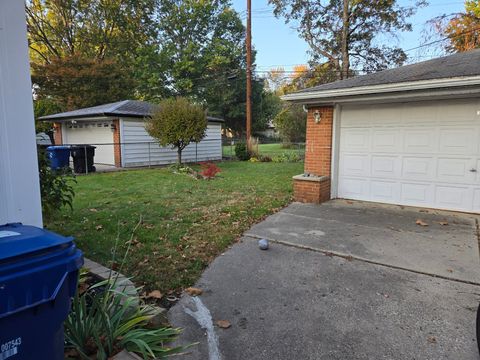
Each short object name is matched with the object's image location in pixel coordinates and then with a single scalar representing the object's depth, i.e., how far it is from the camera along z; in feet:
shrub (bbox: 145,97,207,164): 40.73
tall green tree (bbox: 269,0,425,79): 67.82
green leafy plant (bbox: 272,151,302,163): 54.80
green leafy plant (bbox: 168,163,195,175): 39.09
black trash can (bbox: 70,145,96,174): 39.65
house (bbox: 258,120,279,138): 123.01
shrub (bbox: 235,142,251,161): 57.48
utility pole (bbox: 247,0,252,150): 56.91
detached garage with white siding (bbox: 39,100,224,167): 46.42
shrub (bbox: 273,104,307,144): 83.92
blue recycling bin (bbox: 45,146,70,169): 38.58
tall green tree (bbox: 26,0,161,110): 76.23
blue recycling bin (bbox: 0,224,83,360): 4.15
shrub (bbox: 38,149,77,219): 12.23
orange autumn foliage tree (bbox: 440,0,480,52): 59.13
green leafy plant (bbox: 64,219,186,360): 6.64
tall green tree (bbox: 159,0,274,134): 97.35
